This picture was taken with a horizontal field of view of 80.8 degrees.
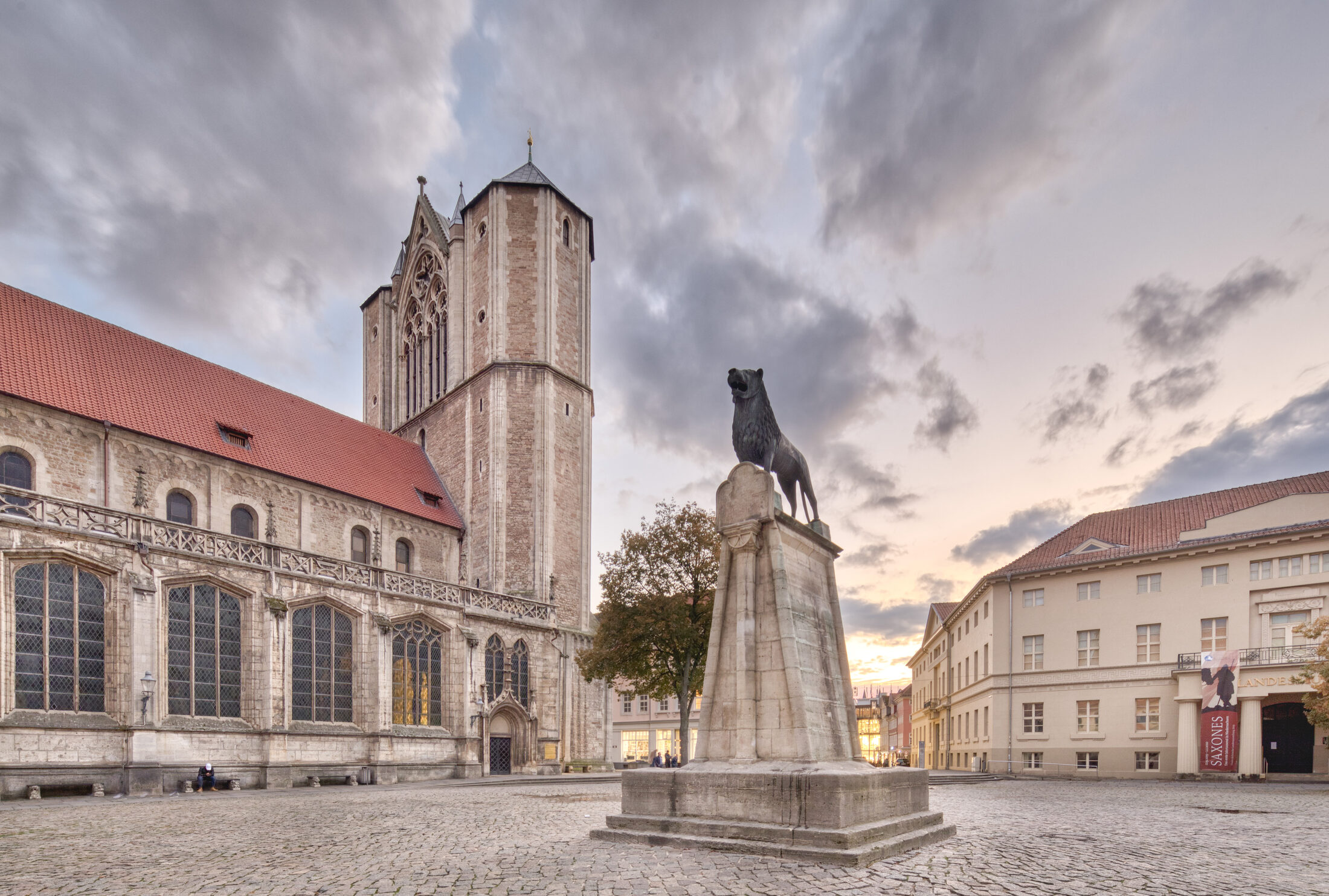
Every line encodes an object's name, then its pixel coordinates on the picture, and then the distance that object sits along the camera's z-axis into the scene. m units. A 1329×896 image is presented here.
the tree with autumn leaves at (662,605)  27.50
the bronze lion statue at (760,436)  10.05
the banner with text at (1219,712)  29.81
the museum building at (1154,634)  30.41
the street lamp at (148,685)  21.66
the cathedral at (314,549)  21.22
